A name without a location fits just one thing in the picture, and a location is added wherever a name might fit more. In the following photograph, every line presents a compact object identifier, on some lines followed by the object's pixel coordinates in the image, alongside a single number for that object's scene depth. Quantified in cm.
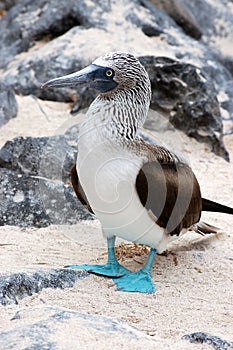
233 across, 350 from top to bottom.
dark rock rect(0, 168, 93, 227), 918
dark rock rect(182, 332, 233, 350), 543
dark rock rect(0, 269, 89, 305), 620
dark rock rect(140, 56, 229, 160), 1370
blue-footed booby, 698
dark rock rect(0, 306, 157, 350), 496
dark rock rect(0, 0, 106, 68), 1722
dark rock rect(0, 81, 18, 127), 1354
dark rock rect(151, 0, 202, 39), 1931
